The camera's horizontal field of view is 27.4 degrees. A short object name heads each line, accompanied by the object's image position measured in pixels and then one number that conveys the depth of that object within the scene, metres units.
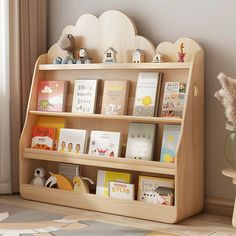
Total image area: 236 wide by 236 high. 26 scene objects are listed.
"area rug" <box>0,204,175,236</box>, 2.27
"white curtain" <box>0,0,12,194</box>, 3.03
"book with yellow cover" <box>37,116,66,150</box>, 3.03
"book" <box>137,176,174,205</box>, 2.56
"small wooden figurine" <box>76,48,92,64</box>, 2.93
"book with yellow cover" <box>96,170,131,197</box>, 2.75
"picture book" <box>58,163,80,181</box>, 2.96
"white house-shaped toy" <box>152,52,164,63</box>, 2.67
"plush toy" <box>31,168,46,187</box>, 3.03
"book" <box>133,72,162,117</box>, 2.68
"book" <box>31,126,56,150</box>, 3.00
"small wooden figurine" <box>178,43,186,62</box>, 2.63
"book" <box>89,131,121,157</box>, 2.76
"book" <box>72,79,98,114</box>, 2.88
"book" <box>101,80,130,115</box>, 2.78
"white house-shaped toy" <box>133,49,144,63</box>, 2.73
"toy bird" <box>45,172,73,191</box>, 2.93
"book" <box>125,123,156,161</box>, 2.67
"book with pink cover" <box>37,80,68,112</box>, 3.00
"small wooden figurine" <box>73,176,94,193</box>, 2.86
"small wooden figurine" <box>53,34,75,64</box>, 2.98
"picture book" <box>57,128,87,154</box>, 2.87
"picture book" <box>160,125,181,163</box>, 2.58
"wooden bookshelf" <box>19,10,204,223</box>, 2.53
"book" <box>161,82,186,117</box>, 2.60
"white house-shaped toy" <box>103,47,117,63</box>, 2.83
